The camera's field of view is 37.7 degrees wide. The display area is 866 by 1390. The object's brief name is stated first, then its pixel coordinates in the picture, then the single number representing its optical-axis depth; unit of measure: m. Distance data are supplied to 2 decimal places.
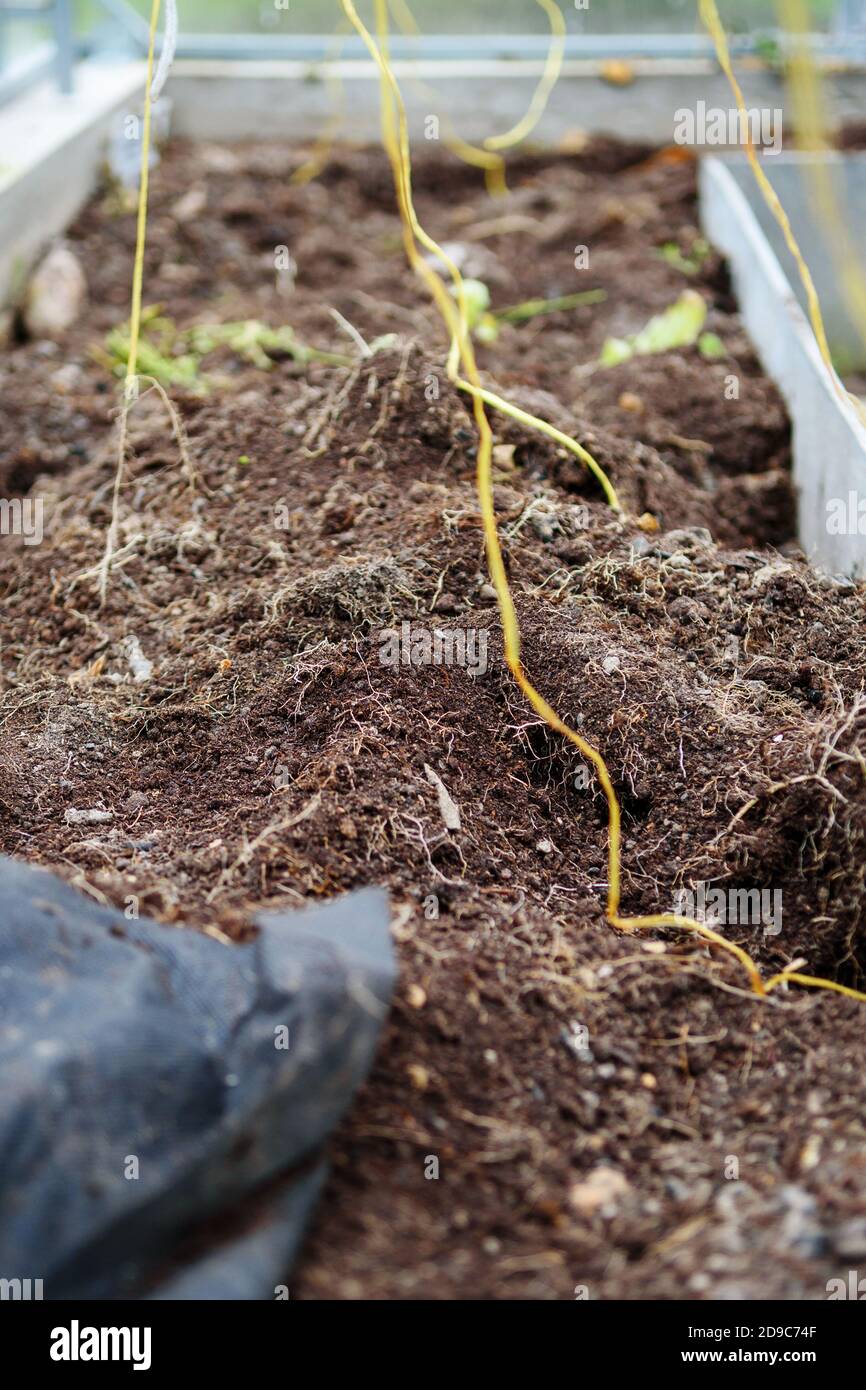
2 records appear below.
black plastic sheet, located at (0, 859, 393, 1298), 1.53
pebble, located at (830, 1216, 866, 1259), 1.56
